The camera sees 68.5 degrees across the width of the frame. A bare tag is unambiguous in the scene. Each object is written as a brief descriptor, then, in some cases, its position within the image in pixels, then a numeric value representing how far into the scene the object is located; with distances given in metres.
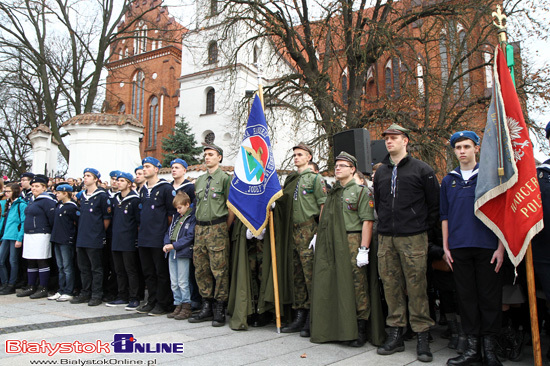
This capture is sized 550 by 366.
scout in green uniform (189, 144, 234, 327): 5.28
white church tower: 15.78
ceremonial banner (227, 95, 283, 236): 5.04
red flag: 3.54
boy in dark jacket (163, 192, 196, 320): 5.57
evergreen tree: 25.31
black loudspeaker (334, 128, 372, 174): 6.79
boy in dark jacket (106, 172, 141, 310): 6.29
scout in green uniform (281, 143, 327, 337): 4.92
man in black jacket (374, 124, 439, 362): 3.98
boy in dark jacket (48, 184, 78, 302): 6.89
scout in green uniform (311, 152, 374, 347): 4.26
